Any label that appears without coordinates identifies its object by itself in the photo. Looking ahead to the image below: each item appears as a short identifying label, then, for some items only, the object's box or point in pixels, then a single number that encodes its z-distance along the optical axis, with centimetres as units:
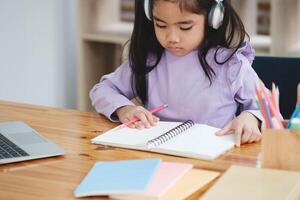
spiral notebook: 151
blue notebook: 128
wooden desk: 134
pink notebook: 127
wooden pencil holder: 133
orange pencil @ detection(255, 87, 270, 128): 136
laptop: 151
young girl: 180
